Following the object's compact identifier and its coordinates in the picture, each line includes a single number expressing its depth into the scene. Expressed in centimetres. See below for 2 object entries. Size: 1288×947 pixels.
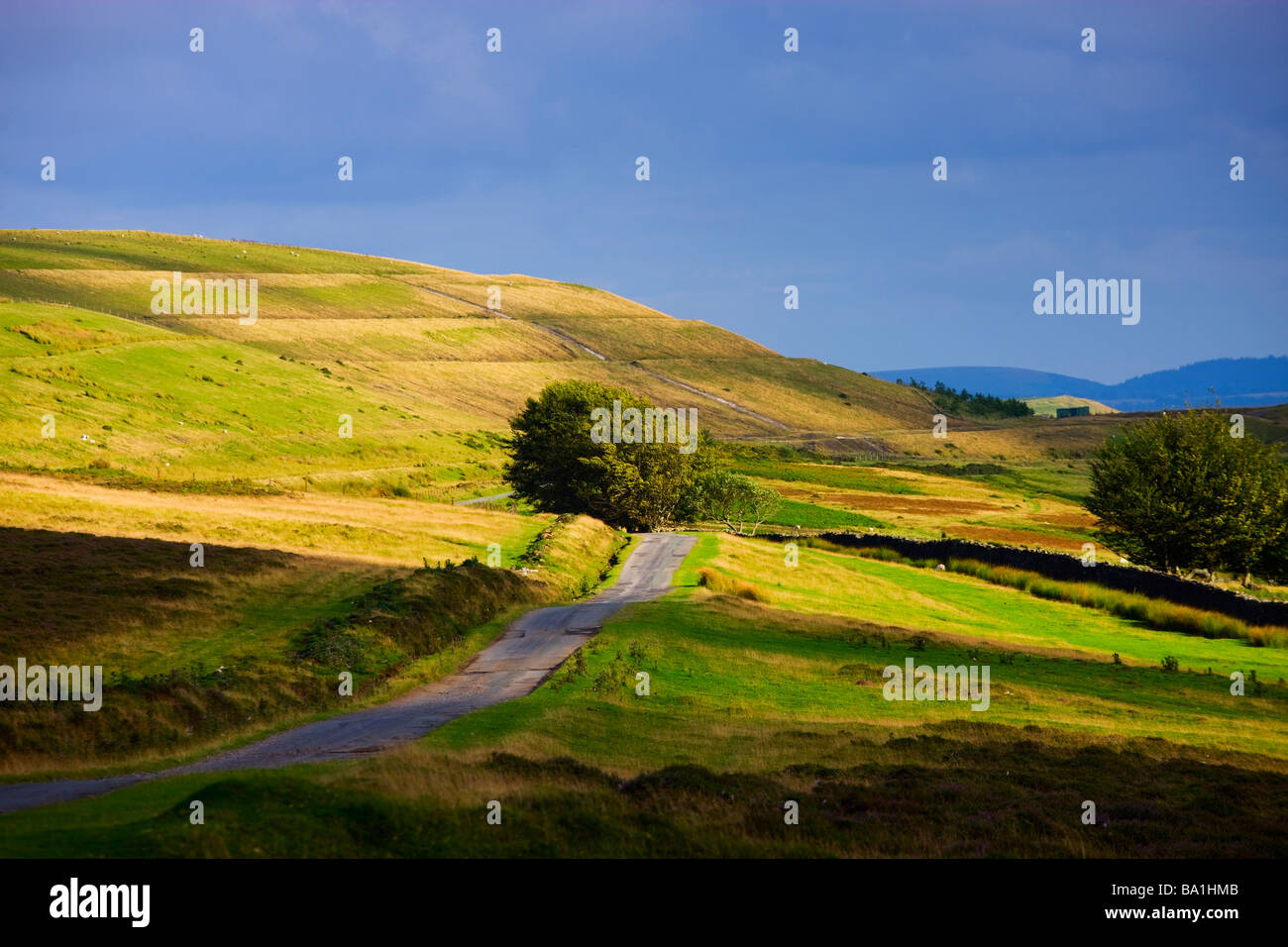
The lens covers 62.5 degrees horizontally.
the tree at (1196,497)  7919
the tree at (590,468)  9225
